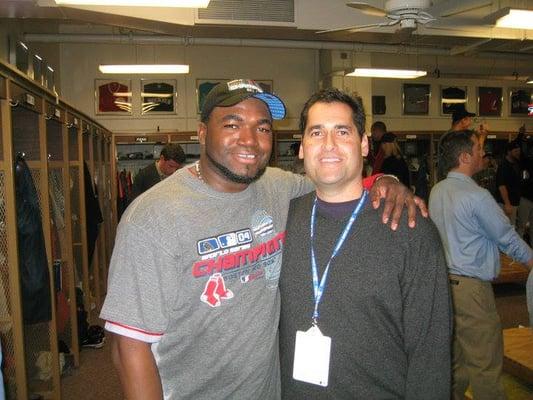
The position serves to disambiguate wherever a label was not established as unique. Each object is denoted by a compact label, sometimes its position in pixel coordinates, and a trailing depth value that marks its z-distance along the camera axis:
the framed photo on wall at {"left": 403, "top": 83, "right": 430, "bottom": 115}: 11.20
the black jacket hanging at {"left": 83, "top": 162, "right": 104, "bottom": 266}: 4.73
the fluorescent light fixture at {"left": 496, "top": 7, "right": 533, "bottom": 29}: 4.77
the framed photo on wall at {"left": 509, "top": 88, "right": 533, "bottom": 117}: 11.91
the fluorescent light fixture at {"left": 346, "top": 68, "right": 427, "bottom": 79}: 7.87
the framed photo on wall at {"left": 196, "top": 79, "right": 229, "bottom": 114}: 9.91
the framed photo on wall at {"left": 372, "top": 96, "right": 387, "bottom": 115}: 10.91
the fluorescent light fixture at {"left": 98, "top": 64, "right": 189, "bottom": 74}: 7.25
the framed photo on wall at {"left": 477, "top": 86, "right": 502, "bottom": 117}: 11.74
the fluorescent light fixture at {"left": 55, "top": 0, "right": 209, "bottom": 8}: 4.11
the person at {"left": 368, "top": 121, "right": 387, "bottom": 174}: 5.76
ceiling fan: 4.61
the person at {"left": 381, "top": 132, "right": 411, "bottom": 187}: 5.61
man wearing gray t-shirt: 1.39
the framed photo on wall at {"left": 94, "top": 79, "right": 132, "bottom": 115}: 9.58
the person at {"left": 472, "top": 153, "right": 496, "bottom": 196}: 9.62
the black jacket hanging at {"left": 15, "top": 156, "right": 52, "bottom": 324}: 2.88
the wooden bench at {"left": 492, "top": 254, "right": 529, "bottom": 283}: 6.10
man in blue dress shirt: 2.86
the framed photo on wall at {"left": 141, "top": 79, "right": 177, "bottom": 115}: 9.76
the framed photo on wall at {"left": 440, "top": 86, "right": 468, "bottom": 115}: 11.45
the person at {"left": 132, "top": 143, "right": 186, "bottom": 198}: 6.09
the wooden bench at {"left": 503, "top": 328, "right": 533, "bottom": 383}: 3.49
